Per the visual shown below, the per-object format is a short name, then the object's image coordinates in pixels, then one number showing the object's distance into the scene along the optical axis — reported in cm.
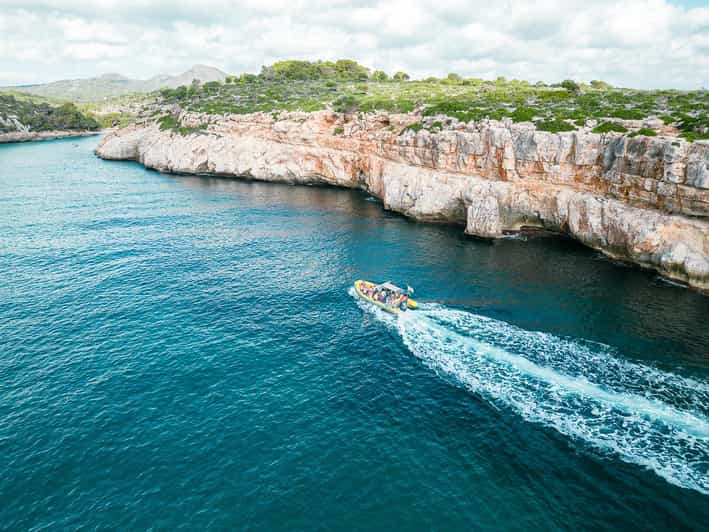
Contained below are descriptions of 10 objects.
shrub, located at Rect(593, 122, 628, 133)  6327
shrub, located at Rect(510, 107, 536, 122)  7524
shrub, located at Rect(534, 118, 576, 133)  6861
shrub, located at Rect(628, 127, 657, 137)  5842
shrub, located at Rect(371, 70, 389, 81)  18184
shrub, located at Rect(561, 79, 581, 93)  11228
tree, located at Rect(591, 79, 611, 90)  13425
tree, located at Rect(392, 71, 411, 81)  18405
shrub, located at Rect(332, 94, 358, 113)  10912
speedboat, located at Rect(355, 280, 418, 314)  5109
